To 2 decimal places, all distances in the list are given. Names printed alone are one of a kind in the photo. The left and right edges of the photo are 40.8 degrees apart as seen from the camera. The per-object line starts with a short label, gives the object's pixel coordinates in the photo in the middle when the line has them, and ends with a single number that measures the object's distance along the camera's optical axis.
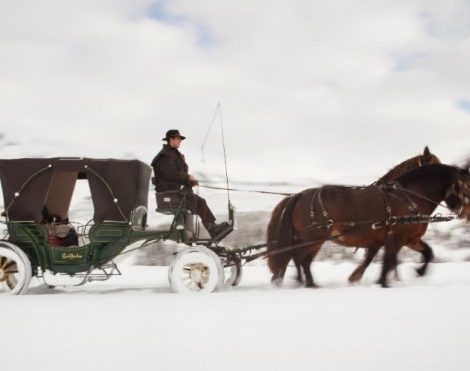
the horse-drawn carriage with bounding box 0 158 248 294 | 7.41
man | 7.68
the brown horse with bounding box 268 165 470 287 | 8.08
